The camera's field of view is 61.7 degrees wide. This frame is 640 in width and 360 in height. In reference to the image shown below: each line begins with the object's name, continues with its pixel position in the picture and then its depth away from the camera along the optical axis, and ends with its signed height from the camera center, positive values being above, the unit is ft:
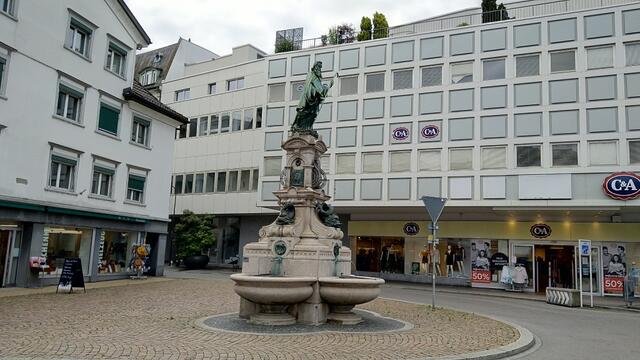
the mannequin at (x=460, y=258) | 100.32 -1.48
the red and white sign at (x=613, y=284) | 88.07 -4.45
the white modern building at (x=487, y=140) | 85.40 +19.25
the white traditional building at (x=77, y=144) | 61.67 +11.85
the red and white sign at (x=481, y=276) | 96.94 -4.54
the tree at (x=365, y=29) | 115.55 +47.40
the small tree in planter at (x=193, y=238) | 115.34 +0.06
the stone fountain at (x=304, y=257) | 34.60 -1.06
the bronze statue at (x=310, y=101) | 45.85 +12.16
